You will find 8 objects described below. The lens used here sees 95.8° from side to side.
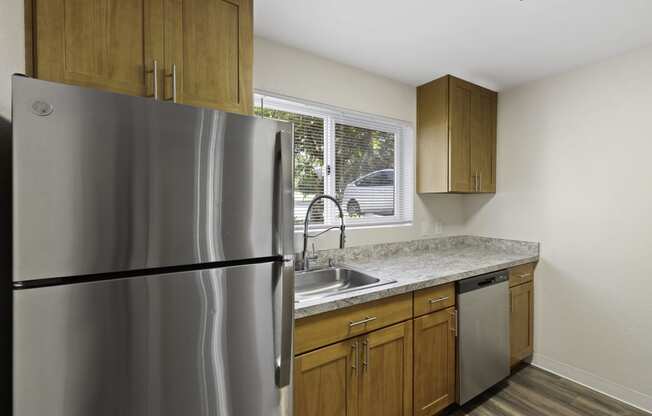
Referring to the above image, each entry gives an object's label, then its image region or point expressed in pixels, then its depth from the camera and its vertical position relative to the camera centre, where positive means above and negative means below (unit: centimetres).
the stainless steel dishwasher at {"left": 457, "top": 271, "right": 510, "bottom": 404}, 187 -87
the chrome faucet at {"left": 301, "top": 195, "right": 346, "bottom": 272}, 187 -23
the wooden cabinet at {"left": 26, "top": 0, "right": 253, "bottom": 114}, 96 +59
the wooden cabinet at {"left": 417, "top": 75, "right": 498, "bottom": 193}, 241 +58
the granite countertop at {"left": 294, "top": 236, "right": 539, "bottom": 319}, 142 -43
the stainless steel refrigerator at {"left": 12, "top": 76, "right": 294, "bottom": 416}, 70 -15
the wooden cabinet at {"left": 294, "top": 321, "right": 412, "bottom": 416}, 130 -84
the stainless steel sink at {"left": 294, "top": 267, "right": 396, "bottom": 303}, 183 -50
